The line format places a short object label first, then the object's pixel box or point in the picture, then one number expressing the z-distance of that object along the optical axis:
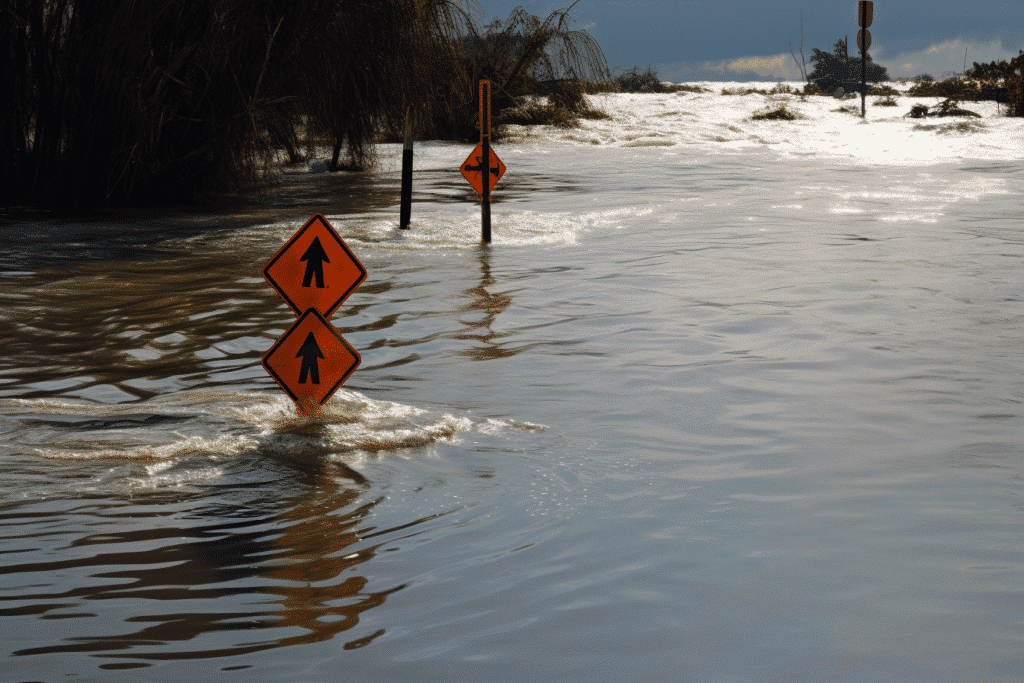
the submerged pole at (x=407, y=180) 14.02
